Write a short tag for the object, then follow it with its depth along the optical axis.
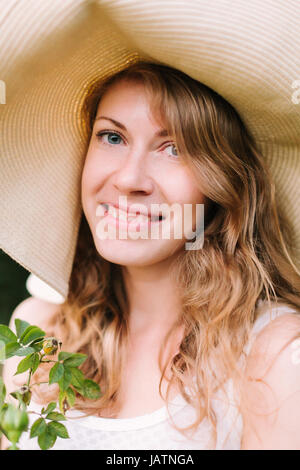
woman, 0.74
